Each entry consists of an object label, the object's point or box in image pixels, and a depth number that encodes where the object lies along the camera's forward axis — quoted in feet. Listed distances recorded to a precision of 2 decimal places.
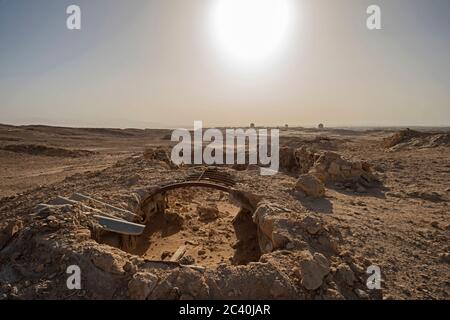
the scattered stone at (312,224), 14.65
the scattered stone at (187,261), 14.52
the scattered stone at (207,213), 26.96
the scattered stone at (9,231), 13.92
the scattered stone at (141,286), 11.14
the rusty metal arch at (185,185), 22.12
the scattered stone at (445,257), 14.25
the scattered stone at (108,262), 11.90
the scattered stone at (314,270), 11.50
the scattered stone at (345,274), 12.02
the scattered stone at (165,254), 19.88
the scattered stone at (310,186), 22.72
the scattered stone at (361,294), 11.50
